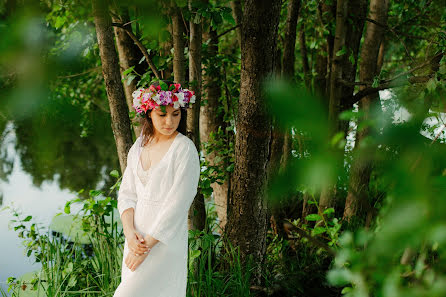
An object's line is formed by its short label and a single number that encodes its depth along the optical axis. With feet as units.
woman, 6.05
